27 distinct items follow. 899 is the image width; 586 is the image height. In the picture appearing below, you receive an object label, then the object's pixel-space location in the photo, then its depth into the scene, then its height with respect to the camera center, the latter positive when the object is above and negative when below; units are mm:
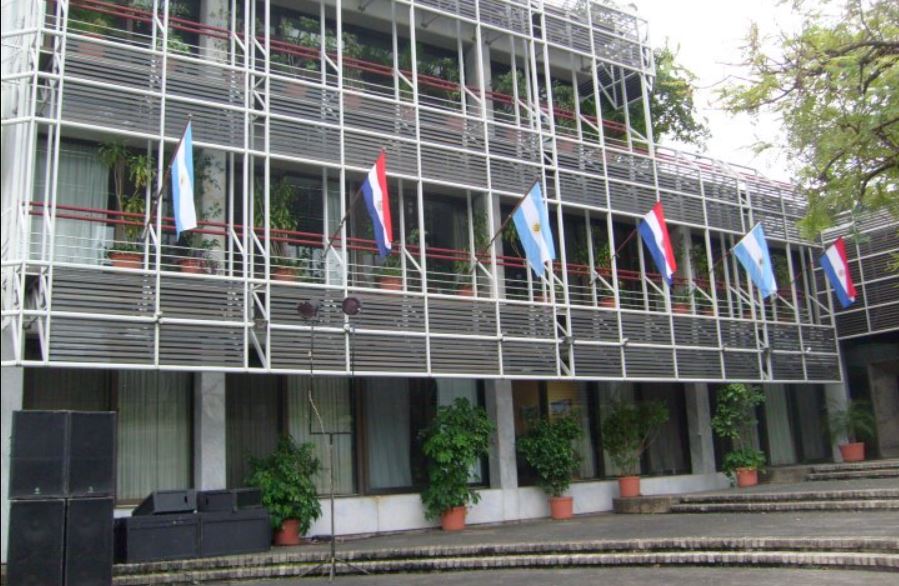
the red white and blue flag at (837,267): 21656 +4208
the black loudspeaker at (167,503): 12602 -298
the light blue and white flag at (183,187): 12516 +3988
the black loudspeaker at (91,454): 9648 +337
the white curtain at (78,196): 13523 +4411
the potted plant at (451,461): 15852 +88
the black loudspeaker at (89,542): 9398 -584
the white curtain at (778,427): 23453 +556
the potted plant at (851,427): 23016 +454
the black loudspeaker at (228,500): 13055 -312
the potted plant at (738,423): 20125 +618
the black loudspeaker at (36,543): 9156 -545
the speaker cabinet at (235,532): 12875 -773
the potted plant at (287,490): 14047 -238
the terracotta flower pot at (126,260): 13078 +3179
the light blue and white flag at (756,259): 19594 +4097
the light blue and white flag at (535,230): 16031 +4045
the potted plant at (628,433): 18906 +493
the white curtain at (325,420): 15648 +909
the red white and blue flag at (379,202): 14289 +4156
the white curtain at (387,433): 16359 +657
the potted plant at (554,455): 17375 +106
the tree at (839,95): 10859 +4315
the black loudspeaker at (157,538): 12312 -757
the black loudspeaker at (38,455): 9398 +346
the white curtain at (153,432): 13969 +771
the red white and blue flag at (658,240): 17922 +4210
